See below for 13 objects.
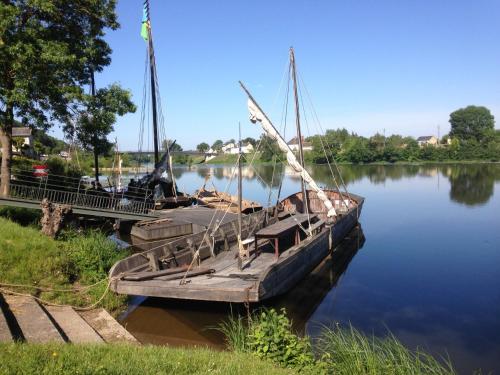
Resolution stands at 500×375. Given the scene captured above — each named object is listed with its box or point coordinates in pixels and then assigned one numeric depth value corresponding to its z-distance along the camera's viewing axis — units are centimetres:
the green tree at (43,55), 1506
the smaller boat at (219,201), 2956
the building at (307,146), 13900
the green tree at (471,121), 12265
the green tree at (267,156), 11396
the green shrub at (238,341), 844
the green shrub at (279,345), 734
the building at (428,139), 15625
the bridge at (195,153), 12981
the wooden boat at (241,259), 1105
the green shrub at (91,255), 1297
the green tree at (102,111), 1880
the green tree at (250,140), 13288
